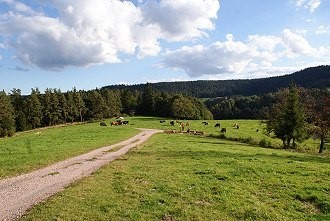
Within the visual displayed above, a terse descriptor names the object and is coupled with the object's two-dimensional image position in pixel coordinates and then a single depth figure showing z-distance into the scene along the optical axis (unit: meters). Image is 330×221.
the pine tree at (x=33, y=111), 109.56
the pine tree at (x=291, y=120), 51.78
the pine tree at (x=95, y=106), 126.44
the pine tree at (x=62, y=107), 119.19
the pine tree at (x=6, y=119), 91.25
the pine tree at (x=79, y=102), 124.44
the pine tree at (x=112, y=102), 135.00
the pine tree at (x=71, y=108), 121.97
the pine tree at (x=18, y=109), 104.88
